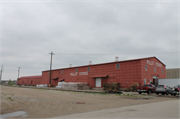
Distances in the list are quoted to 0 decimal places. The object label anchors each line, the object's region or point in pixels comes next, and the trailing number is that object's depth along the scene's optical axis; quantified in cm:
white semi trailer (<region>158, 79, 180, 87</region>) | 2845
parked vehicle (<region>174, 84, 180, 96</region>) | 2188
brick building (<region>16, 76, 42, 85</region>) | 6705
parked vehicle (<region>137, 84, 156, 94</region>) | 2253
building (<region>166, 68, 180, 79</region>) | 4958
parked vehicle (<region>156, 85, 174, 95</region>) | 2131
